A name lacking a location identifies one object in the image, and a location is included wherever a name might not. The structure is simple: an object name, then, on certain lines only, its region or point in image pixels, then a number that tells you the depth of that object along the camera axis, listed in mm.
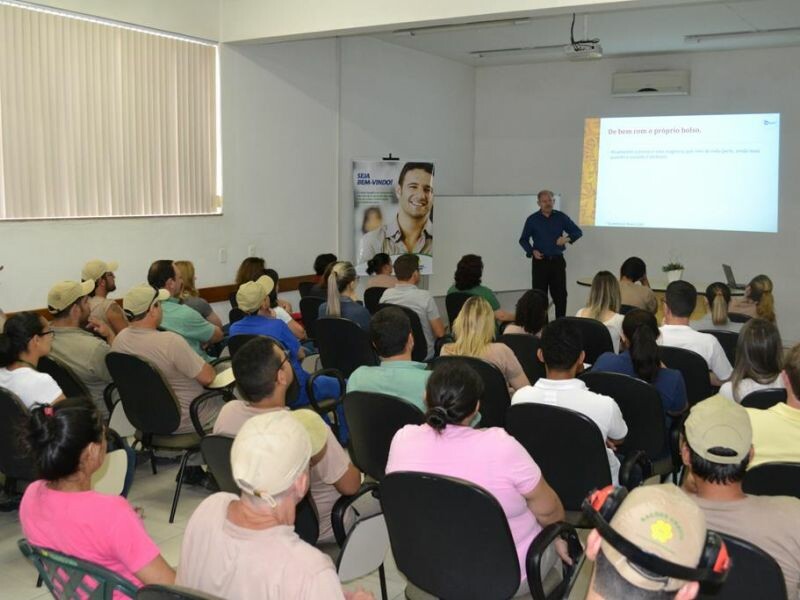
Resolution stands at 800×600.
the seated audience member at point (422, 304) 5789
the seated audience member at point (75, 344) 4336
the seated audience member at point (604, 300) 5242
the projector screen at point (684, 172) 9250
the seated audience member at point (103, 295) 5305
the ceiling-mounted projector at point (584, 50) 7199
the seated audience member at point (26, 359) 3529
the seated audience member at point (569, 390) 3125
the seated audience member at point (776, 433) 2777
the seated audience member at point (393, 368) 3361
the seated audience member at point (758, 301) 5711
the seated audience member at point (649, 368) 3781
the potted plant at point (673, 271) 8602
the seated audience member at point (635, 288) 6117
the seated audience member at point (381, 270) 6906
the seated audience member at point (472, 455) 2373
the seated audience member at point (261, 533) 1732
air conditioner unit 9914
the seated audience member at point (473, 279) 6234
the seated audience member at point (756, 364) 3662
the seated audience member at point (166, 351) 4141
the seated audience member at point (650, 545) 1213
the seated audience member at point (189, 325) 4957
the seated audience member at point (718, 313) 5445
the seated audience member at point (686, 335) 4535
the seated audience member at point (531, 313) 4871
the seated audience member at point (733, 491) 2014
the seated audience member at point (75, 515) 2025
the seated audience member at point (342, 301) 5543
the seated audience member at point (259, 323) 4703
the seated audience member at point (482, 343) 4039
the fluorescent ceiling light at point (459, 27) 8180
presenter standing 9586
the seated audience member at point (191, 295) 5707
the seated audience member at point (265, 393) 2910
